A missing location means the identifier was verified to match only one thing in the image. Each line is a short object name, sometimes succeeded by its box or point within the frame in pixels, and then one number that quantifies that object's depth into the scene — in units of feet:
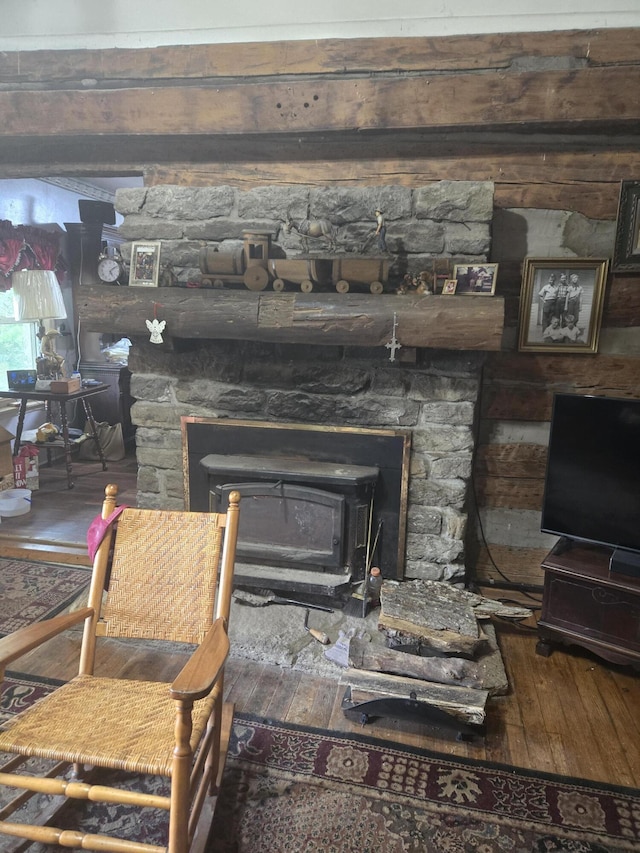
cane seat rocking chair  4.13
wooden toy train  7.49
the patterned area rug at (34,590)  8.46
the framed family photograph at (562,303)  8.20
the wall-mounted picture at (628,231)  7.89
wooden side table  13.37
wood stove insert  8.36
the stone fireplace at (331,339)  7.51
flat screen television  7.25
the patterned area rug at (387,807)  5.03
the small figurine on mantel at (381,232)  7.69
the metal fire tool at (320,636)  7.78
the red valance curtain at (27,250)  13.66
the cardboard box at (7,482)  12.07
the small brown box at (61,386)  13.48
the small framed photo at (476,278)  7.58
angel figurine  7.93
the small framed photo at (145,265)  8.42
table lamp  13.73
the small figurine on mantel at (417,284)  7.62
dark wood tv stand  7.06
